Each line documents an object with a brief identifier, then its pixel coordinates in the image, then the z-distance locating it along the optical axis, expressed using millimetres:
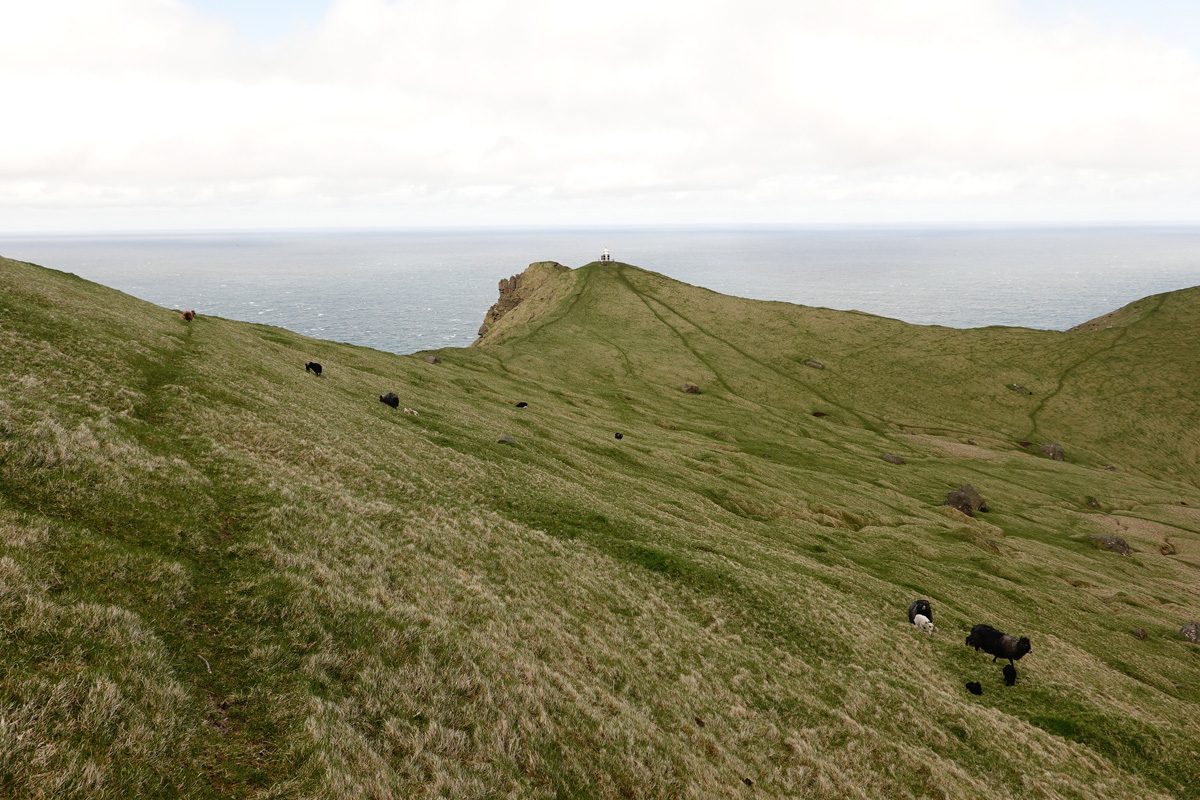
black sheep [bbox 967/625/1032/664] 28016
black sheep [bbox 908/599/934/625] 31766
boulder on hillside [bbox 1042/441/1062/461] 107062
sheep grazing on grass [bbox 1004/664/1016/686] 27109
